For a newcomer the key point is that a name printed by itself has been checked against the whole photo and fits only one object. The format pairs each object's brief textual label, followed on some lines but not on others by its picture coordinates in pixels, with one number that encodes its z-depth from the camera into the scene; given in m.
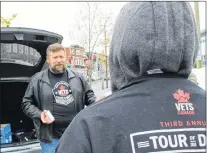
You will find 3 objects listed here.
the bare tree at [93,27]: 14.91
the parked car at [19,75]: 3.17
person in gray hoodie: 0.94
